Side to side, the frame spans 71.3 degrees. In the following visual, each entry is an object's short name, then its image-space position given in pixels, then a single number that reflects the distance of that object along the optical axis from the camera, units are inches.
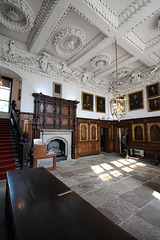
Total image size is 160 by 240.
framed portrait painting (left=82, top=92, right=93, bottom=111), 348.4
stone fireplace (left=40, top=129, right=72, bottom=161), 263.0
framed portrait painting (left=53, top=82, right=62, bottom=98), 290.3
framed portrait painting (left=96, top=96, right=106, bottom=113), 386.0
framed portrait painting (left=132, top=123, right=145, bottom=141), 326.3
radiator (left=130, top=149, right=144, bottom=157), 312.2
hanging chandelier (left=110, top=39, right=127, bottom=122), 171.0
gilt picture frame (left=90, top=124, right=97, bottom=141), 344.8
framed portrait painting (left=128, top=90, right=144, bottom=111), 346.3
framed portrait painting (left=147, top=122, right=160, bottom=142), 294.5
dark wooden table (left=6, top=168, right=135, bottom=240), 35.7
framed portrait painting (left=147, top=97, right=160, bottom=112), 309.1
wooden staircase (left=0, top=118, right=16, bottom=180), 158.4
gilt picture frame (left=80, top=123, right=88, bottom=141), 323.1
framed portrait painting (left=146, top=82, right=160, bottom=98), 312.4
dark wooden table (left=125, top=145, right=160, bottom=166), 239.9
